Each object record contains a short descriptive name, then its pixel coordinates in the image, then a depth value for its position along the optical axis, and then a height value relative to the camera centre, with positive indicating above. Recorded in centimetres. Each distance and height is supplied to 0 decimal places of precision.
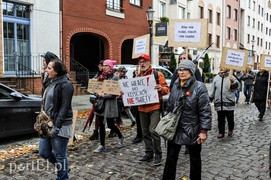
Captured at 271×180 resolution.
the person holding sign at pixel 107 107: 564 -66
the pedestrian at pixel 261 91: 965 -57
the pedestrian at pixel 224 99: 710 -61
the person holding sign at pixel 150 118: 496 -76
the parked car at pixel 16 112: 652 -90
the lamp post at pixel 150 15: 1425 +271
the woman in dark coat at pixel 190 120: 370 -58
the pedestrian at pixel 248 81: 1388 -38
